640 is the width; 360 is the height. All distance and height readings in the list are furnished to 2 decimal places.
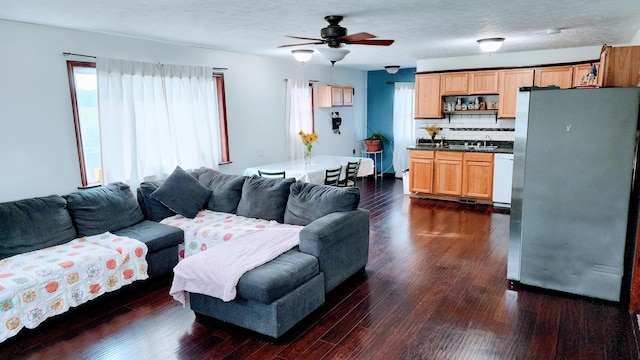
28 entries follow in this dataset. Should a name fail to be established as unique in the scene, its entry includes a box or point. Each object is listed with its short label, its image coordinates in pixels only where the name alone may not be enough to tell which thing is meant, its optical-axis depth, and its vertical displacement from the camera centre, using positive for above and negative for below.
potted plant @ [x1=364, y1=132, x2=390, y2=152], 9.23 -0.35
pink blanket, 2.79 -0.97
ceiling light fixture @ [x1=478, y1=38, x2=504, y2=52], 4.95 +1.00
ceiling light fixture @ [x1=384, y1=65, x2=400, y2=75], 7.86 +1.12
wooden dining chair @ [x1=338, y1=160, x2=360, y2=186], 6.22 -0.70
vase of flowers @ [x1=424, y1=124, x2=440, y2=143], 7.35 -0.10
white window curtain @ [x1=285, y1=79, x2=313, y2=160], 7.12 +0.25
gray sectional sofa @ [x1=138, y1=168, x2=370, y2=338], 2.76 -0.95
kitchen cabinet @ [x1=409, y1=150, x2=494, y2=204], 6.46 -0.83
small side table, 9.47 -0.74
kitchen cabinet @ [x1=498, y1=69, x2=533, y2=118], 6.30 +0.60
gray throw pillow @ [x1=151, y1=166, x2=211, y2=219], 4.31 -0.70
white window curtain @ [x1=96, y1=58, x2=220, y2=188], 4.54 +0.13
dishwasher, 6.21 -0.83
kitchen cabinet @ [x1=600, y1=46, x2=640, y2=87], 3.23 +0.45
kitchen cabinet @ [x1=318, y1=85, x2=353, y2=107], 7.78 +0.61
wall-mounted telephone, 8.52 +0.12
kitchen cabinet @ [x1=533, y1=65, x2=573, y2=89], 6.02 +0.71
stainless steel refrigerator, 3.14 -0.53
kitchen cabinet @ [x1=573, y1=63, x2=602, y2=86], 5.88 +0.75
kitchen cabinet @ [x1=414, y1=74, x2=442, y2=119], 7.07 +0.50
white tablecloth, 5.57 -0.58
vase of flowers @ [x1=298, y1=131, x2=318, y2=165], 6.11 -0.19
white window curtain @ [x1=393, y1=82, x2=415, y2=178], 9.04 +0.06
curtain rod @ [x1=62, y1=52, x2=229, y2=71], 4.10 +0.78
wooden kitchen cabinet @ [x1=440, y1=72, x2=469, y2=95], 6.80 +0.70
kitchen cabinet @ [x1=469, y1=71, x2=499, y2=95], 6.56 +0.69
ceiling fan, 3.61 +0.81
